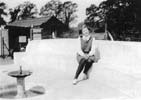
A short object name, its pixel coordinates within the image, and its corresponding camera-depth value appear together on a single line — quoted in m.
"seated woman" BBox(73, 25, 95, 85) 6.22
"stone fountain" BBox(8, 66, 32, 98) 5.49
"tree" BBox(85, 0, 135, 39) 30.06
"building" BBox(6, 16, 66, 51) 11.98
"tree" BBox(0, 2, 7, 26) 40.72
